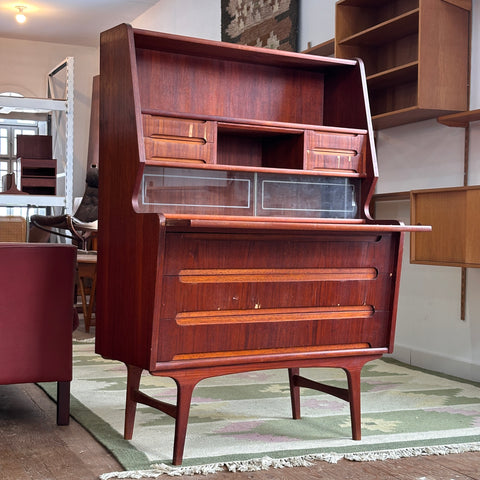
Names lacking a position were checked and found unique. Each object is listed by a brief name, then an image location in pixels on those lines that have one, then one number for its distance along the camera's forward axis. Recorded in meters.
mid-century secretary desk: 2.47
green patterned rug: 2.59
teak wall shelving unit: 3.93
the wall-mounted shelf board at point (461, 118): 3.77
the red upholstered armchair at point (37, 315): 2.91
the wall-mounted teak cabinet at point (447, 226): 3.72
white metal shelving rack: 6.68
